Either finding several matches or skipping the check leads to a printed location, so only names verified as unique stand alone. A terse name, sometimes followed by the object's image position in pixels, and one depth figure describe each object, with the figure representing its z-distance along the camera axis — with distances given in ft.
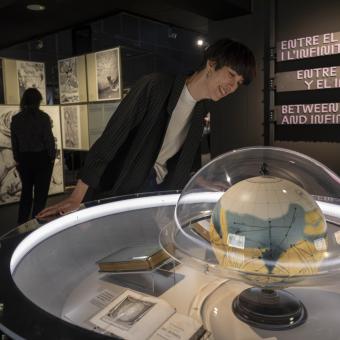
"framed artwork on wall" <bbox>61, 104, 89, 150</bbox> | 21.36
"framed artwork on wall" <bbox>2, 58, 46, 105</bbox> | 20.04
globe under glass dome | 3.30
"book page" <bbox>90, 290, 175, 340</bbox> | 3.13
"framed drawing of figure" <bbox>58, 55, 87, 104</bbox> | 20.94
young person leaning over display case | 6.58
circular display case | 3.30
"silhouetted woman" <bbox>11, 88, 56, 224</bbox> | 17.42
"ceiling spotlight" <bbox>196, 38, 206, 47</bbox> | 30.91
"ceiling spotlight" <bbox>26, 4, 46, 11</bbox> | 17.52
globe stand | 3.52
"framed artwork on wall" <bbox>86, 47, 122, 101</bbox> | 19.02
